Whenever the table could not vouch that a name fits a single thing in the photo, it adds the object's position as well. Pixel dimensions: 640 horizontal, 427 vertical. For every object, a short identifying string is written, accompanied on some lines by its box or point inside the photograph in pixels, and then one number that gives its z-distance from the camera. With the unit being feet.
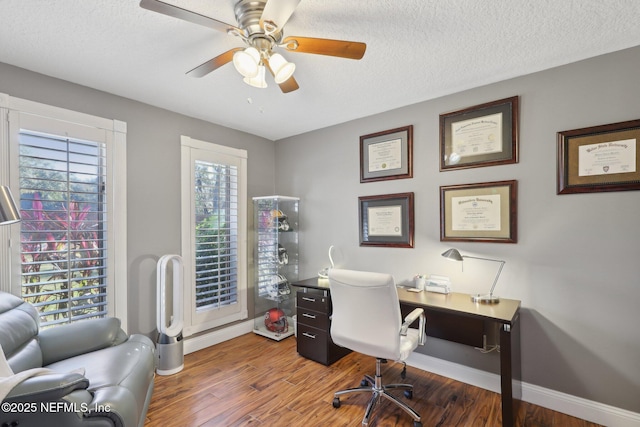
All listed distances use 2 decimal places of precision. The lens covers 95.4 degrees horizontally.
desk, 6.03
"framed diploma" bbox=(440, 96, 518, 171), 7.71
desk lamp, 7.36
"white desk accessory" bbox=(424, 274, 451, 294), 8.32
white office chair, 6.31
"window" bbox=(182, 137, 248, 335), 10.22
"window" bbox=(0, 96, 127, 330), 6.94
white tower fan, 8.65
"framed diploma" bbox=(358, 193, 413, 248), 9.50
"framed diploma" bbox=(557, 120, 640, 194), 6.29
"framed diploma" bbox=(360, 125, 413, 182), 9.52
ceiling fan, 4.53
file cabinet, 9.29
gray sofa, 3.64
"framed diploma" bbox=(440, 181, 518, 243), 7.68
